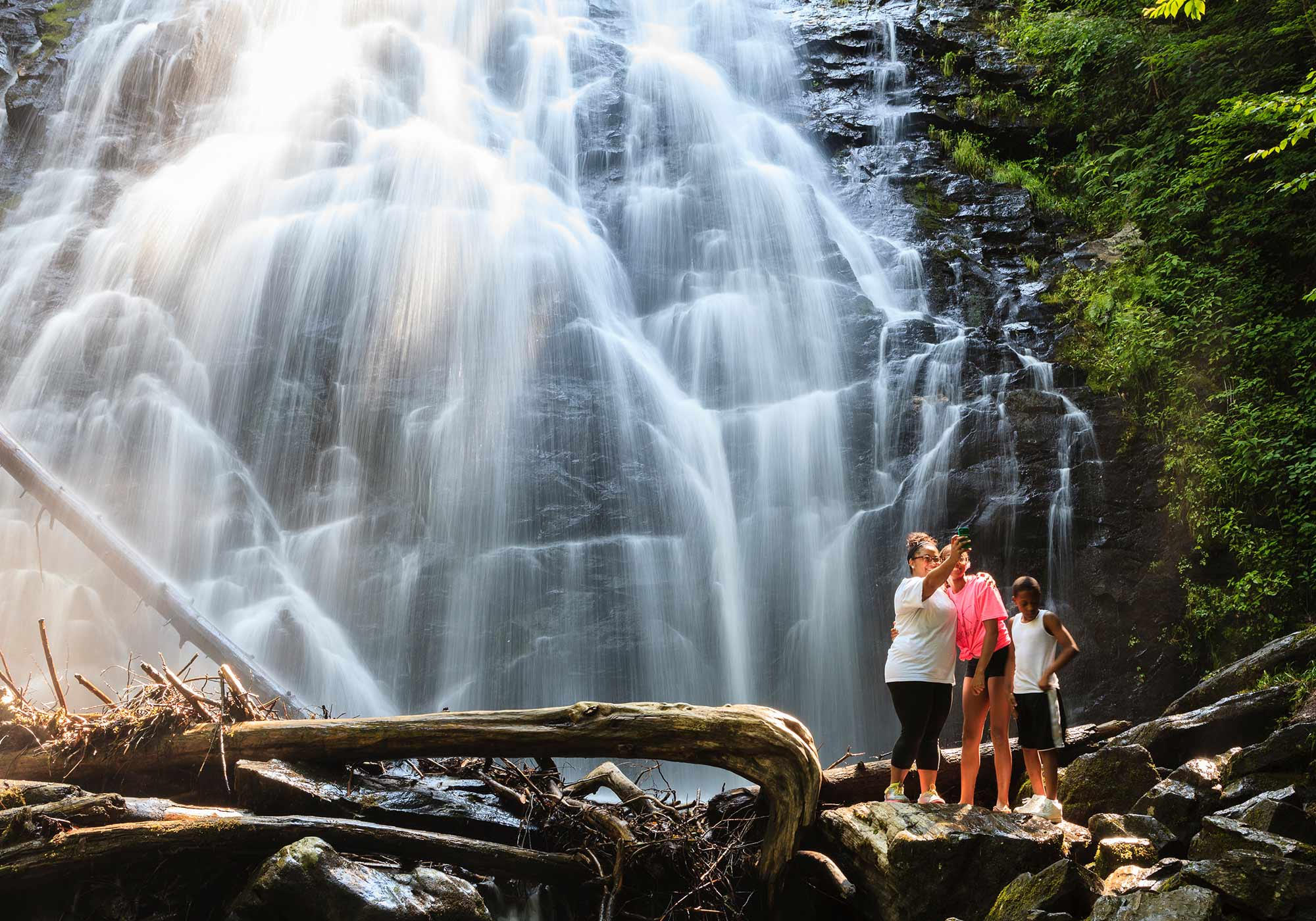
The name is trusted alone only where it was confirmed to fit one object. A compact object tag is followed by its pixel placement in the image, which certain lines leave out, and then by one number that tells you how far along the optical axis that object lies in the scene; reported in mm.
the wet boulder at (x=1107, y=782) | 4930
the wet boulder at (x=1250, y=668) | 6348
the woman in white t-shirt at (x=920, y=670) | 4875
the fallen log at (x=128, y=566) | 7125
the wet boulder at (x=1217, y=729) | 5480
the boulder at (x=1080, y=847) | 4316
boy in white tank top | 5238
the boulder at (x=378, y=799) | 4188
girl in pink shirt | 5176
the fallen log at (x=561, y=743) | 4191
